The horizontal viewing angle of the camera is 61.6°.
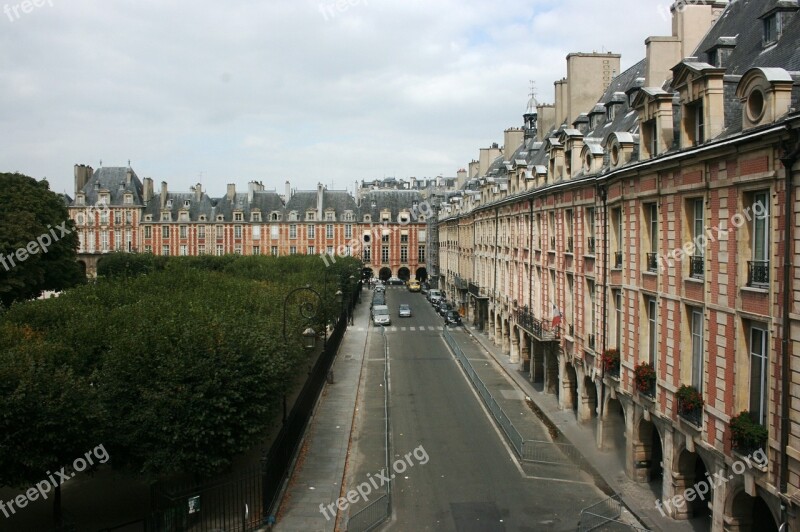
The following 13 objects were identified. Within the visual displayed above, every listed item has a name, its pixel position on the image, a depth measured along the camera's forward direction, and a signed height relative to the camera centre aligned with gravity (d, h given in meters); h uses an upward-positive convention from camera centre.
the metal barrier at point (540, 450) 21.72 -7.06
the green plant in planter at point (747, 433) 12.62 -3.69
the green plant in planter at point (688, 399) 15.24 -3.68
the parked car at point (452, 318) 55.47 -6.39
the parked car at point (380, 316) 56.31 -6.29
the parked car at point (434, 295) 71.55 -5.96
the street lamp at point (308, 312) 29.37 -3.42
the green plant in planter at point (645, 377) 18.08 -3.73
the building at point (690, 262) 12.27 -0.58
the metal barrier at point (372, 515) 16.56 -7.01
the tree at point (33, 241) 46.78 +0.24
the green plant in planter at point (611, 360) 21.14 -3.79
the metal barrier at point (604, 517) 16.47 -7.02
